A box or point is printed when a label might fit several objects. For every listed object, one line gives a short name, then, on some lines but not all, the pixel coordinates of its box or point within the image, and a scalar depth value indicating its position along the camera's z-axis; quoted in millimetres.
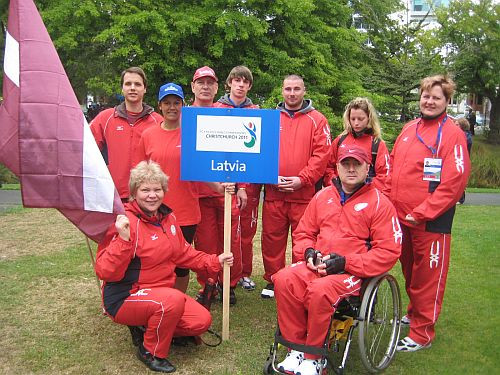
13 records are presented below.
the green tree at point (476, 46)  24219
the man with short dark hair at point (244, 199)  4883
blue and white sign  4039
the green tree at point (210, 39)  13023
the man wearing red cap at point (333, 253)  3357
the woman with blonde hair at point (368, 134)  4535
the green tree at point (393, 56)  15414
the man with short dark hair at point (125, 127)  4477
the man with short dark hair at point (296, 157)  4727
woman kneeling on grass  3535
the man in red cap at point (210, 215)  4715
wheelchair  3316
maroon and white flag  3367
